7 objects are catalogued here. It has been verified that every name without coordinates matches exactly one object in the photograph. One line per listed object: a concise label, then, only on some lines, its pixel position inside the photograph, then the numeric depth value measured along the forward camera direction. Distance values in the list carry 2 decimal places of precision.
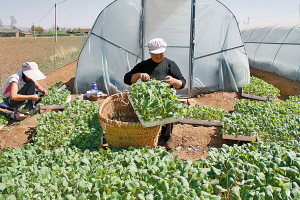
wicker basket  2.72
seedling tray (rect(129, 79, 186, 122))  2.61
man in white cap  3.72
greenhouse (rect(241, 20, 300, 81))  9.52
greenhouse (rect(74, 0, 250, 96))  7.41
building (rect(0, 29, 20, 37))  33.06
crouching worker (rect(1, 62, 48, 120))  4.56
